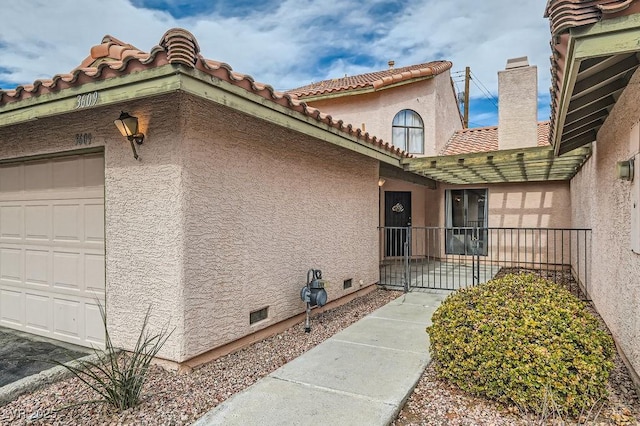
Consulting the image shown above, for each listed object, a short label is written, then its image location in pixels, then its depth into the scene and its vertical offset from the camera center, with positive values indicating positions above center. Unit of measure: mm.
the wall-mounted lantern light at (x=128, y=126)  4770 +1079
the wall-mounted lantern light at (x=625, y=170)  4297 +487
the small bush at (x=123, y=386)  3844 -1750
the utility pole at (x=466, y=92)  28375 +8855
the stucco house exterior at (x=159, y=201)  4660 +191
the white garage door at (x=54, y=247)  5641 -514
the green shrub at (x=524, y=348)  3674 -1376
